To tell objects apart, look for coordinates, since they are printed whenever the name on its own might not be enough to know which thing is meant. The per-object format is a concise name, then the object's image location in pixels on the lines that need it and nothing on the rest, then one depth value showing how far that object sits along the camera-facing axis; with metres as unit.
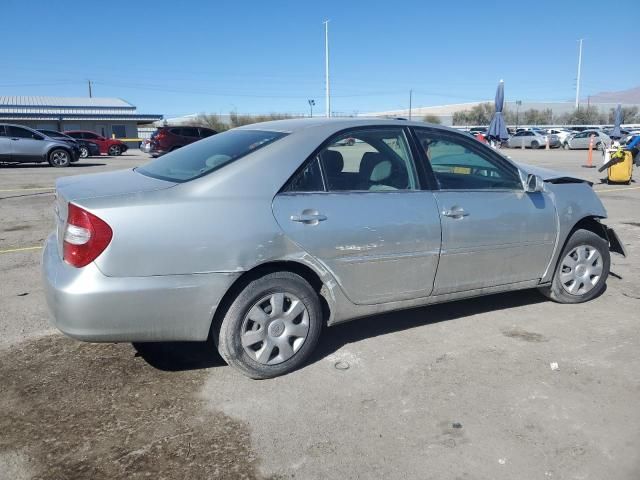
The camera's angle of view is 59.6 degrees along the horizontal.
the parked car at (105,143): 31.23
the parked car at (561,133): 39.59
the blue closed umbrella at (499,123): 16.83
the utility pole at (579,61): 74.81
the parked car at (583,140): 35.16
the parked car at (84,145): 24.88
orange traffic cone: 22.41
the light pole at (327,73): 45.84
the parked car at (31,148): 19.42
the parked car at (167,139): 25.67
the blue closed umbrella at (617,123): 21.24
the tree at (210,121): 67.49
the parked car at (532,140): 39.44
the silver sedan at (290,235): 3.12
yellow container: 14.88
